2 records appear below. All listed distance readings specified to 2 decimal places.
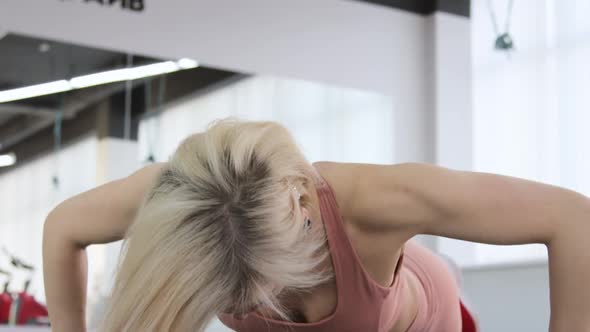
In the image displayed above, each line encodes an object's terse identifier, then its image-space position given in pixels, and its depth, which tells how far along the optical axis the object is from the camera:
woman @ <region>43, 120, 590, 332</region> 1.00
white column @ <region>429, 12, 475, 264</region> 5.33
